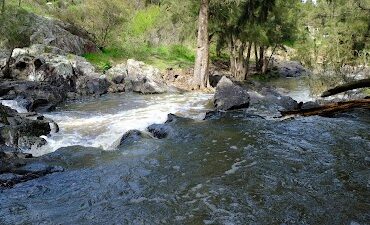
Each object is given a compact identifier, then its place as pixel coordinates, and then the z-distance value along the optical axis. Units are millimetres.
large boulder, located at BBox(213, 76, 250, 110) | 17672
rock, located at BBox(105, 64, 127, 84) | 27844
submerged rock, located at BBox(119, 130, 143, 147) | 11921
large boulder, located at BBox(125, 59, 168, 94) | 26594
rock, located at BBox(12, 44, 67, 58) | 26623
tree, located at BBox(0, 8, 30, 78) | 23172
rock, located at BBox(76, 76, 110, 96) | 25281
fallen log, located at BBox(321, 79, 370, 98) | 9703
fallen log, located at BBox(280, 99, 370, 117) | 12626
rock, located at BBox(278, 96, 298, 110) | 18047
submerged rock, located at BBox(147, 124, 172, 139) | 12828
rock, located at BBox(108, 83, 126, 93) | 26594
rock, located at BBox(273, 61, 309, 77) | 42678
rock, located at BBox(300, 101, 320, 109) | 16816
